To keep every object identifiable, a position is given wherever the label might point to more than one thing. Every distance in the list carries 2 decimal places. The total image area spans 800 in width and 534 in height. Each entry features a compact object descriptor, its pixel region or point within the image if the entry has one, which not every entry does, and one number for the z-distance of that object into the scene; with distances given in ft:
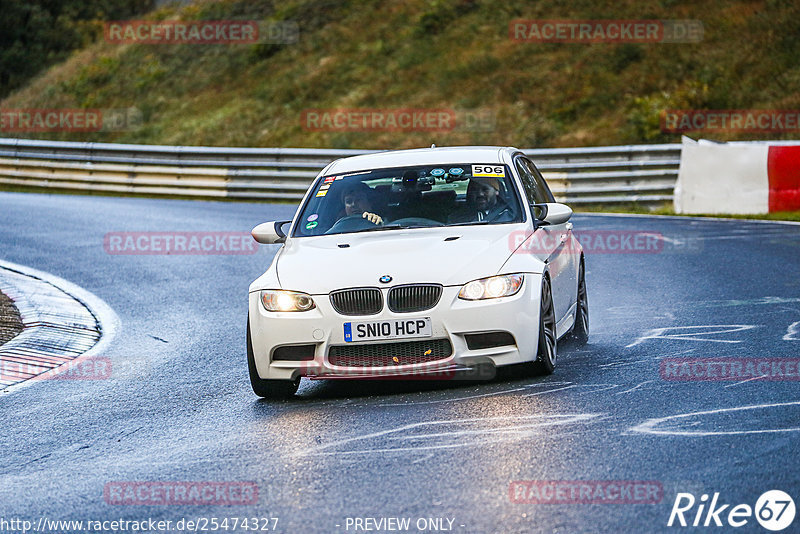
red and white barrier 137.90
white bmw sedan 49.85
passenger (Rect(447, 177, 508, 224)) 58.08
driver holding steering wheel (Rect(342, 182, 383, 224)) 58.59
